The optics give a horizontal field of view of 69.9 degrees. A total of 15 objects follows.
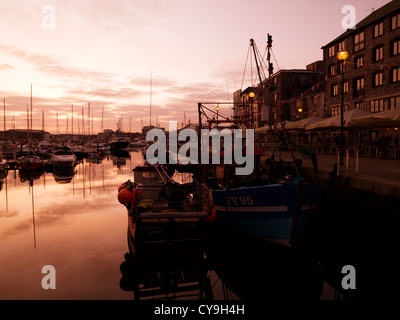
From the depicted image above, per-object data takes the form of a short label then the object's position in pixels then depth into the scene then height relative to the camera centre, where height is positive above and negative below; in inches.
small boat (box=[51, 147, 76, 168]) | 1557.6 -58.8
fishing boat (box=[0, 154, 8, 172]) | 1375.5 -75.0
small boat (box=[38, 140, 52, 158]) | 2094.2 +4.1
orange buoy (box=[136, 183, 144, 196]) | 416.9 -59.4
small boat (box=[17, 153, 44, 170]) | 1470.2 -68.8
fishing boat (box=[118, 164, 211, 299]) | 361.1 -130.6
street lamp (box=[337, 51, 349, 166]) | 684.7 +220.1
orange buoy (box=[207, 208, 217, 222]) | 395.5 -95.3
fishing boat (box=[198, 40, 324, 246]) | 401.1 -89.3
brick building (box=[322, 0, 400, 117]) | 1145.4 +377.1
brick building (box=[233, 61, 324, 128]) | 2054.0 +532.6
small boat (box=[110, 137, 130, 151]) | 3607.3 +52.7
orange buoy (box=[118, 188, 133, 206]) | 433.1 -72.5
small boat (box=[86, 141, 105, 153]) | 2876.5 +13.3
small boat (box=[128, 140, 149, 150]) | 4630.4 +66.4
